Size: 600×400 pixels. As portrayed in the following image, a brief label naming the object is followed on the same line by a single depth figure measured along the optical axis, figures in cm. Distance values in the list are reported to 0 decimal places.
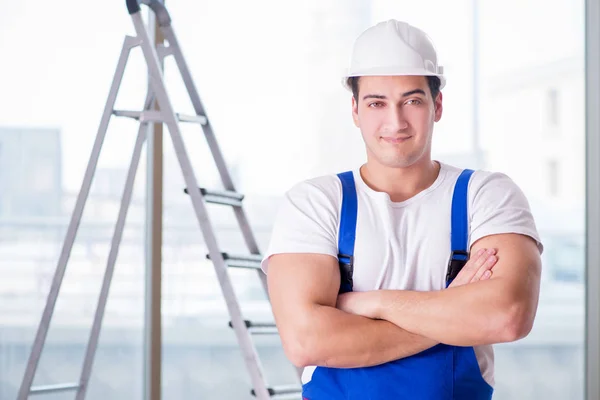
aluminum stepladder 428
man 340
